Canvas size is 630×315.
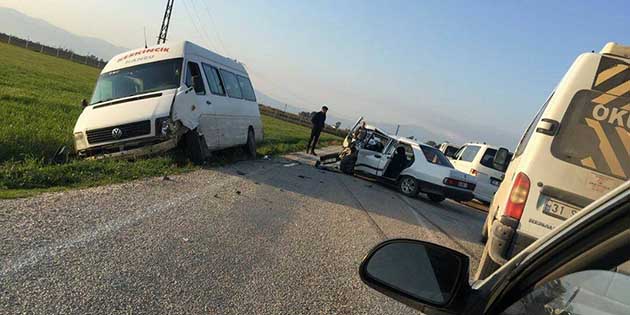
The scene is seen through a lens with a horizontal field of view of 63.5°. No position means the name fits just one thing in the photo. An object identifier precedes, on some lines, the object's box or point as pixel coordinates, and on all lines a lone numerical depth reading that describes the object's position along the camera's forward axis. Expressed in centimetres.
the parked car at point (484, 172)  1484
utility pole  4894
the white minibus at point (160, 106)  934
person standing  1900
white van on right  482
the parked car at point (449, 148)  2251
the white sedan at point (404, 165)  1279
